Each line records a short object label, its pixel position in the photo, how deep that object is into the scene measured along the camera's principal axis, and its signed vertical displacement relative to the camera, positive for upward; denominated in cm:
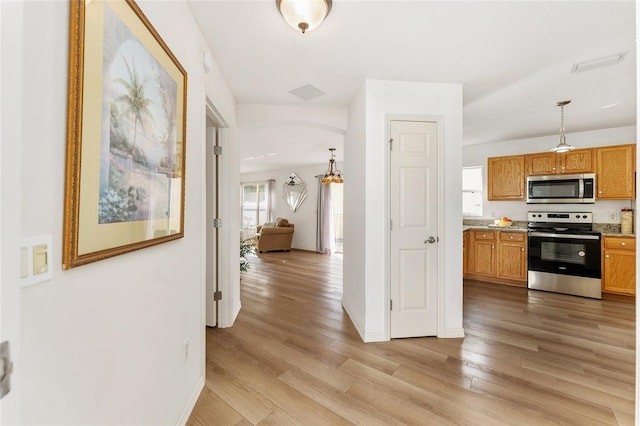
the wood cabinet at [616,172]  370 +60
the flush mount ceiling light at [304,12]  151 +112
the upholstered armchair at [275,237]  737 -65
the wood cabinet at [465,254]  464 -66
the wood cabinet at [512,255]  420 -62
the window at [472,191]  518 +45
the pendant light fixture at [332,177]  611 +83
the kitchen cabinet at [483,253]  444 -61
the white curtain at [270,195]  879 +58
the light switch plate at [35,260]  65 -12
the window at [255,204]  908 +32
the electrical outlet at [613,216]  400 +0
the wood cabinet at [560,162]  398 +80
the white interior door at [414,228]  263 -13
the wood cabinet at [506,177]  450 +63
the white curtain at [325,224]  753 -28
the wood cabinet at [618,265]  353 -64
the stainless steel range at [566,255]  372 -56
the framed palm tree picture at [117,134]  79 +28
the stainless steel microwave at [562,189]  395 +40
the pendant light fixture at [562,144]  317 +88
